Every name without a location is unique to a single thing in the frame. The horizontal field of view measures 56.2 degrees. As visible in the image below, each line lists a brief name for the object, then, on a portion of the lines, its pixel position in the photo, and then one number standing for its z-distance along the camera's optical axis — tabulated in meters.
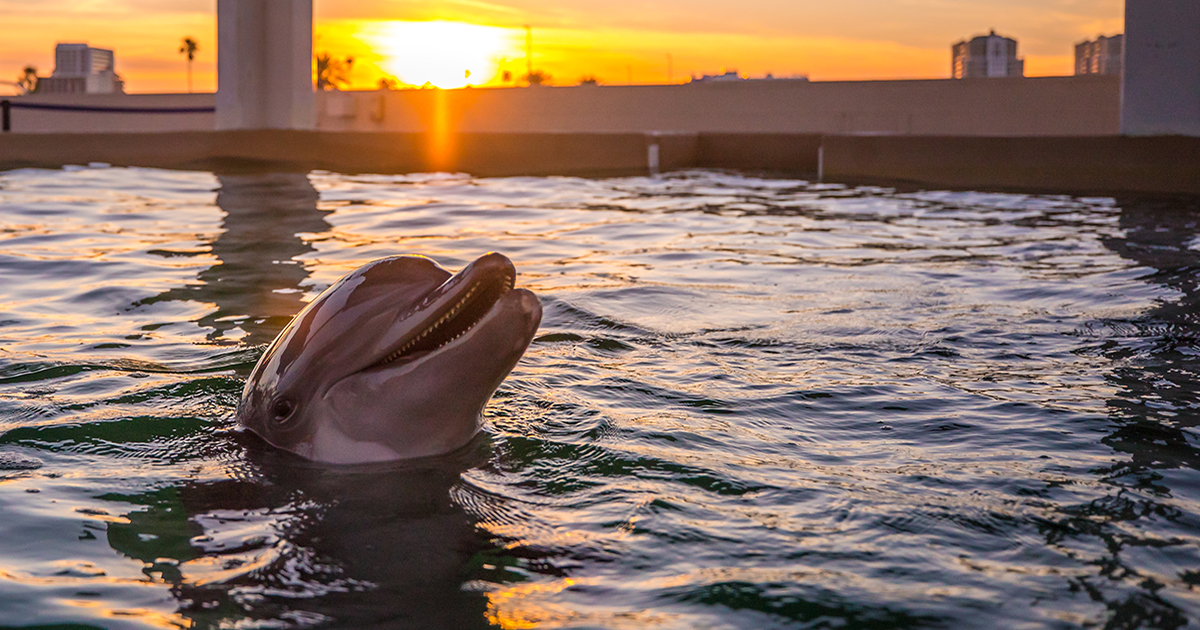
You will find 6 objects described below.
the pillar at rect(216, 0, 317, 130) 16.16
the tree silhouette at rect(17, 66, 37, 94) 86.81
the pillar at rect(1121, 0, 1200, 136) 11.00
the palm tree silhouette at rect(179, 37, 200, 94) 98.50
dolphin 2.64
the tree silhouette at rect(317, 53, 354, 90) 87.62
